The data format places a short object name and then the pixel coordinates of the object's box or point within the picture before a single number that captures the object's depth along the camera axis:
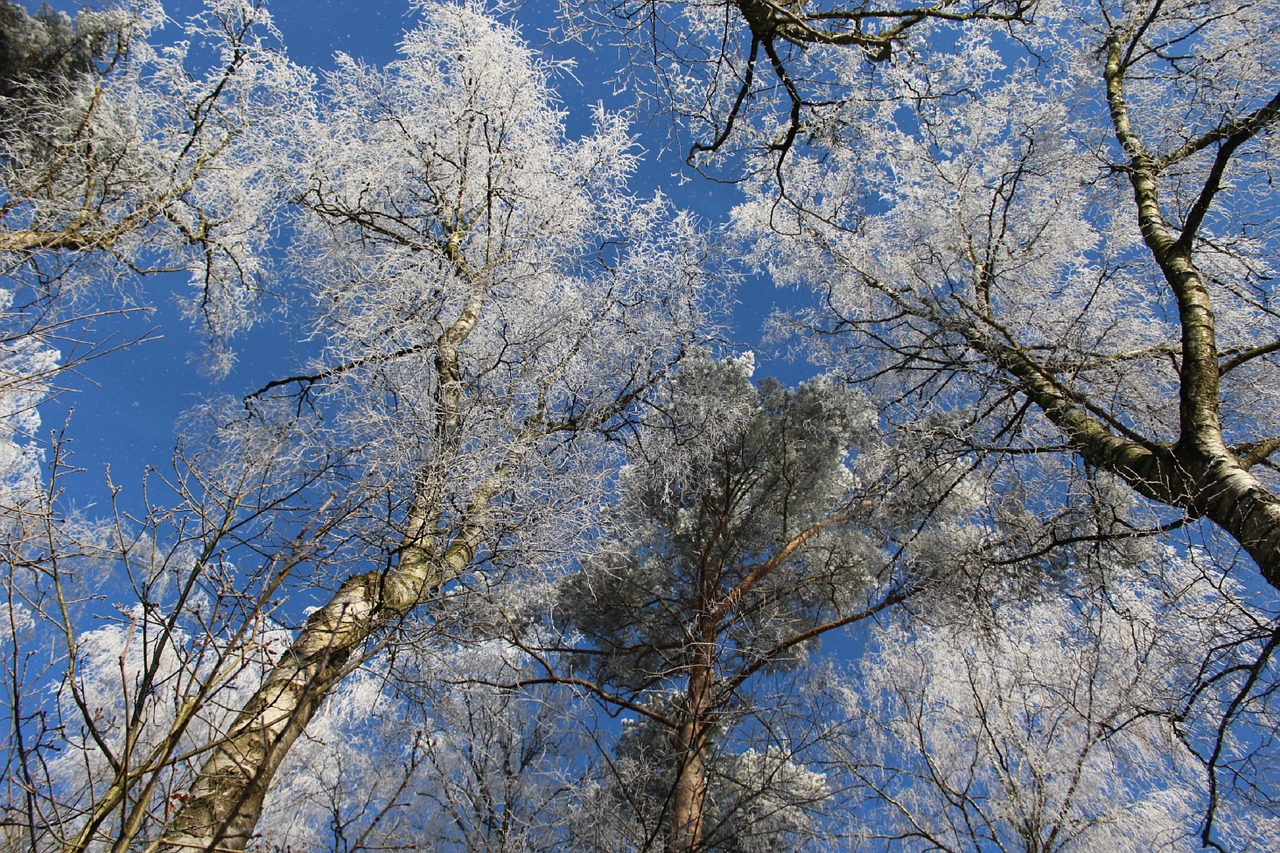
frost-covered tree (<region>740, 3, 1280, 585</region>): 3.30
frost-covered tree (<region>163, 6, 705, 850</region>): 3.35
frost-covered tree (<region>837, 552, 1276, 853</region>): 2.93
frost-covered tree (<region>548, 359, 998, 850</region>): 4.39
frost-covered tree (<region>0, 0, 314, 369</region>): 5.40
